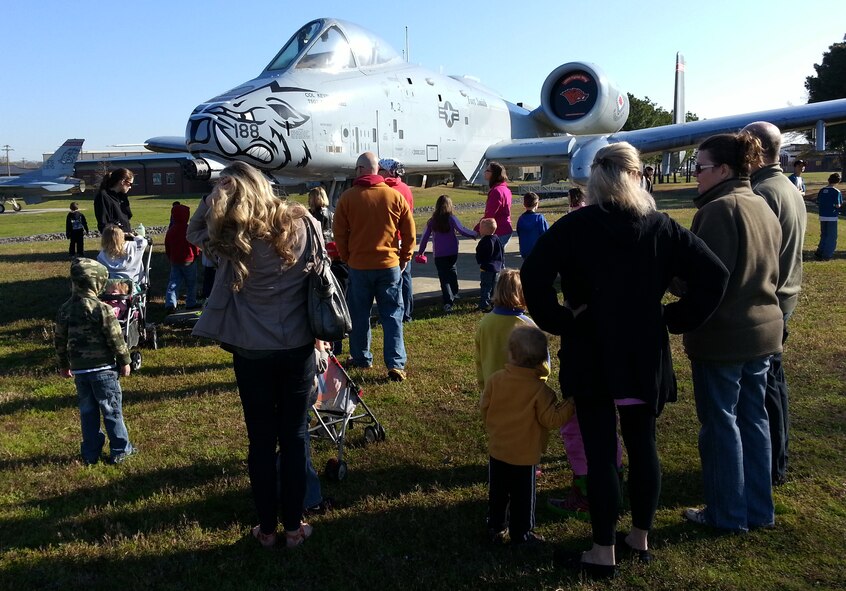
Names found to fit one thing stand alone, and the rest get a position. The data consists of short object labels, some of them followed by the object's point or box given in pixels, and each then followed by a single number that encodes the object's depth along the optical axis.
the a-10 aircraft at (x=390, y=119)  8.98
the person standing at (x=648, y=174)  12.86
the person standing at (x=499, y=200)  8.65
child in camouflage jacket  4.45
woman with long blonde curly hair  3.12
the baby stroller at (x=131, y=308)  5.98
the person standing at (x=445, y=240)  8.77
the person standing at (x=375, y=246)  6.07
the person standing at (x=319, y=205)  7.46
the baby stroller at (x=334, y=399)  4.48
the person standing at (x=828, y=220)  12.09
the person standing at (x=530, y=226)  8.62
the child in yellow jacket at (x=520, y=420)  3.25
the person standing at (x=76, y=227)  15.33
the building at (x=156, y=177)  76.56
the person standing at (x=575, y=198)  8.06
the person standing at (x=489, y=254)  8.12
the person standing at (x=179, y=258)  9.29
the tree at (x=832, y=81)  45.66
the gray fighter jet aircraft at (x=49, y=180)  50.94
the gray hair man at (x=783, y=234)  3.72
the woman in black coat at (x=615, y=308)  2.87
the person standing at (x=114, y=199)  8.32
